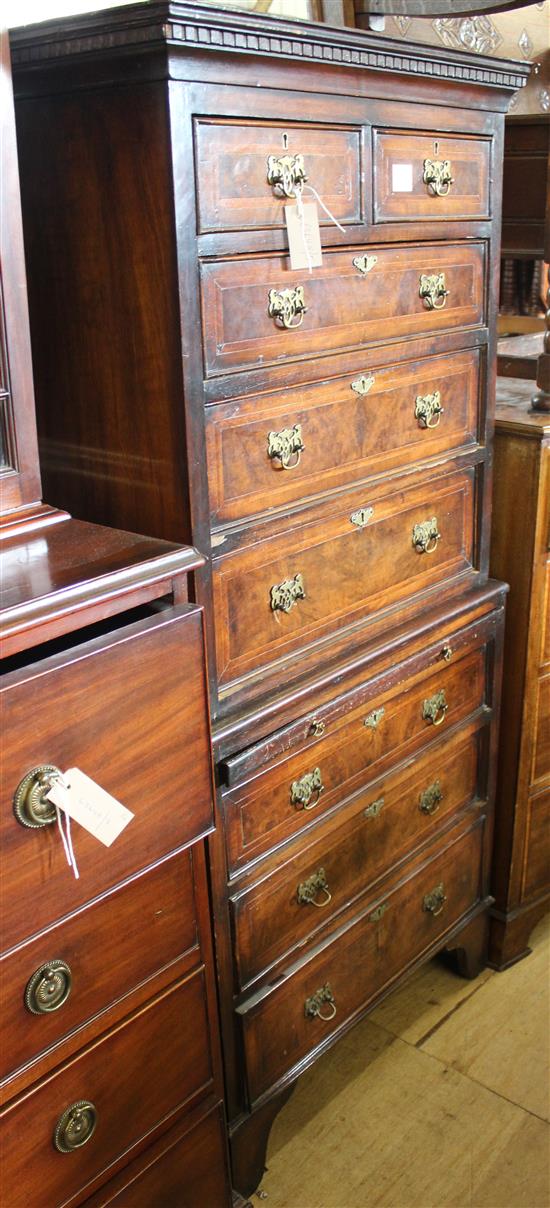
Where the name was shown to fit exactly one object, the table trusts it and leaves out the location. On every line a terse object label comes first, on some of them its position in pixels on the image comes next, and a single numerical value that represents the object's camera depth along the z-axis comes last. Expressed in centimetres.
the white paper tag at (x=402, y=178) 164
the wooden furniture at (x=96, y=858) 107
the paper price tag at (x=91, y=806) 108
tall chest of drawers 134
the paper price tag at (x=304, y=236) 146
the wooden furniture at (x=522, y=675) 208
